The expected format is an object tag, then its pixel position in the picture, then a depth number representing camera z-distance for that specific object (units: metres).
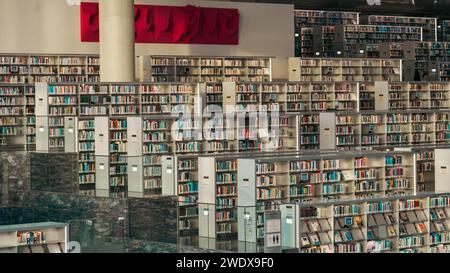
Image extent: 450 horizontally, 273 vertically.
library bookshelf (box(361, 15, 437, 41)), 39.91
